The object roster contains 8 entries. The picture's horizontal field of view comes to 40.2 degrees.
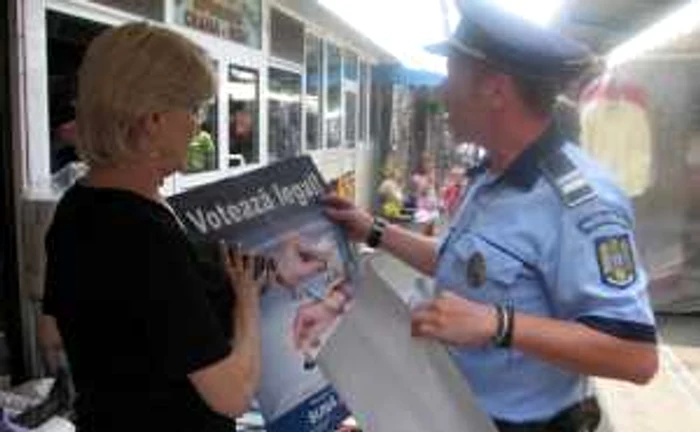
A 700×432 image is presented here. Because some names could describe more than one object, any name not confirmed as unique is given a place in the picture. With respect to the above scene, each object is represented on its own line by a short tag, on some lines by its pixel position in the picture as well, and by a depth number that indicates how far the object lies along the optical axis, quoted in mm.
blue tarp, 13156
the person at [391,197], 10148
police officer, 1571
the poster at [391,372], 1697
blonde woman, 1392
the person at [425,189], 10859
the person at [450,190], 8422
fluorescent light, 7805
